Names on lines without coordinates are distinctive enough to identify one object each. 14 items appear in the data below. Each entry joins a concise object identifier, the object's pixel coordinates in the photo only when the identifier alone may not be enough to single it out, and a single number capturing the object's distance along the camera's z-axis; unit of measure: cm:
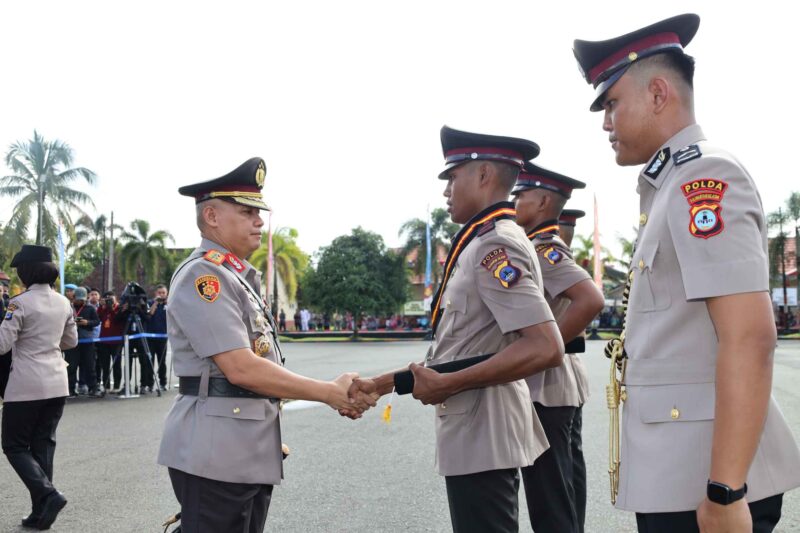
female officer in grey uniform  481
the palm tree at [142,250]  4912
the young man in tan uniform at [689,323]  160
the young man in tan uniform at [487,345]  261
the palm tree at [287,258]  4676
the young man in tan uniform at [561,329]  348
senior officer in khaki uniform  269
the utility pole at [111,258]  5072
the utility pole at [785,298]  3949
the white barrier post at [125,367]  1190
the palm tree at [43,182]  3550
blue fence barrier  1221
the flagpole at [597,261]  3463
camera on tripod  1226
